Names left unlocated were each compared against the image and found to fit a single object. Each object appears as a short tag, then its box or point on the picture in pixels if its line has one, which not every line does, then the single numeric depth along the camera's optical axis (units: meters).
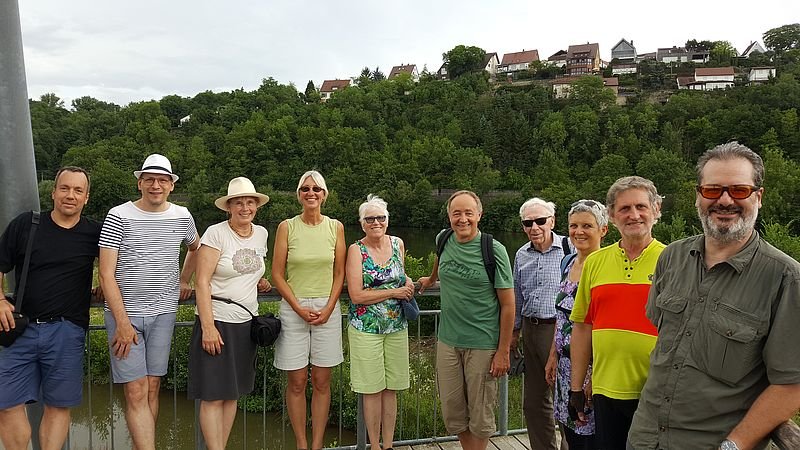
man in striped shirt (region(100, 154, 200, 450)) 2.65
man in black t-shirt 2.57
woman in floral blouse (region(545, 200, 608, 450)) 2.57
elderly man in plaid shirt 2.98
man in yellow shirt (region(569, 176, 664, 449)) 2.04
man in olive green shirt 1.45
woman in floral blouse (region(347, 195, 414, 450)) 3.02
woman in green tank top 3.05
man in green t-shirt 2.87
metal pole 2.67
